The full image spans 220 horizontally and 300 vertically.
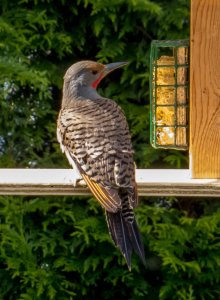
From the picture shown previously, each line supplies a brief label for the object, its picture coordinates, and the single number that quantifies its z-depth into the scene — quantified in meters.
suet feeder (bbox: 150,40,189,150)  9.70
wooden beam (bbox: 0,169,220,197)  8.29
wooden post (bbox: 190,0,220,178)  8.98
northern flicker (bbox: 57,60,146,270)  8.79
